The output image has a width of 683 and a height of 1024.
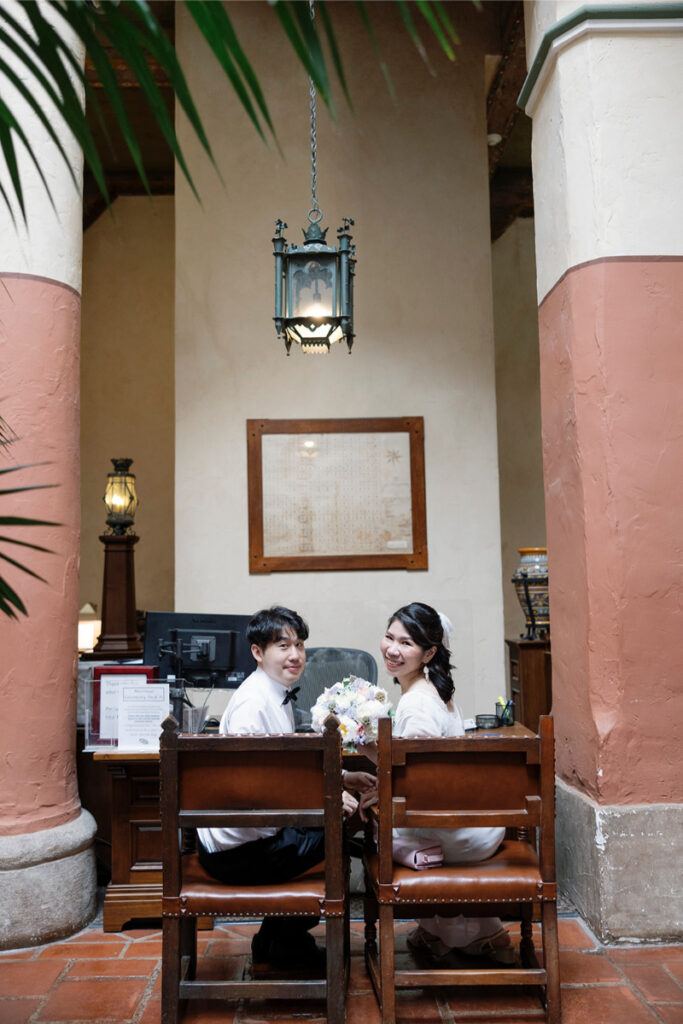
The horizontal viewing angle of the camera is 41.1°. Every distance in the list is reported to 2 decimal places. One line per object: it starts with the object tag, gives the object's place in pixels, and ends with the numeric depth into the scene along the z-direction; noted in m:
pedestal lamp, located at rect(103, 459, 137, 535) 6.54
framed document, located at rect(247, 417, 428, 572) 5.87
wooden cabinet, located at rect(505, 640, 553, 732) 5.76
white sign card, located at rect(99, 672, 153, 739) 3.77
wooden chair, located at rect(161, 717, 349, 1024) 2.54
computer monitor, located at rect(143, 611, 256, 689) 3.93
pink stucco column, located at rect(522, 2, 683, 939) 3.46
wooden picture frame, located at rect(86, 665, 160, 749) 3.75
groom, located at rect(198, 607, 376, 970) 2.75
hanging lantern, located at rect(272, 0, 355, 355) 4.04
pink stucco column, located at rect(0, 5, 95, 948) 3.52
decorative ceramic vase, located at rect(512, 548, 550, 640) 5.85
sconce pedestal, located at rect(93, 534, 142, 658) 6.39
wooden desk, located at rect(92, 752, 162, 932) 3.63
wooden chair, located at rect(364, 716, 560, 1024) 2.55
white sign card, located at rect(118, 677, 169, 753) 3.72
